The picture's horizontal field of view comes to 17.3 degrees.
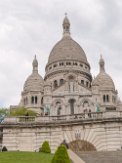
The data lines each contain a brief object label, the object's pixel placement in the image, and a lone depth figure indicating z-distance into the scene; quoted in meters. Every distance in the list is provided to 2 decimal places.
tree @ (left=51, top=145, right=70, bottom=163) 19.09
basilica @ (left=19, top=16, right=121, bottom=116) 89.25
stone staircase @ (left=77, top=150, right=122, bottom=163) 23.72
